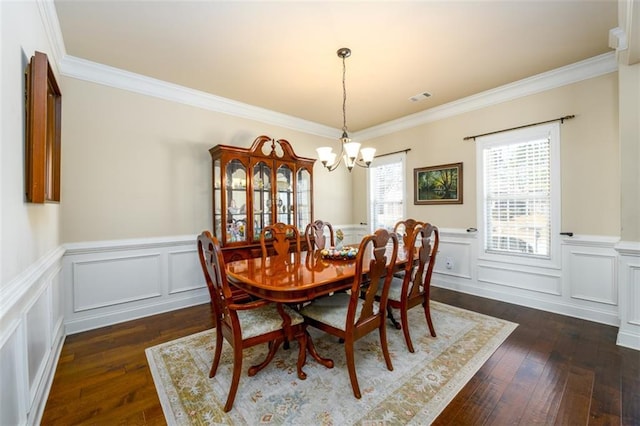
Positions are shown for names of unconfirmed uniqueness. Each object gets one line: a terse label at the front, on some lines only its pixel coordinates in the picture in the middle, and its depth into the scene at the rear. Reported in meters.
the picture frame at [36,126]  1.48
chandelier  2.61
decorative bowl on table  2.50
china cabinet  3.44
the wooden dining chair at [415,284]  2.26
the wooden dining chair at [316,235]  3.42
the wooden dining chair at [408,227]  3.42
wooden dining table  1.72
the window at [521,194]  3.19
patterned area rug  1.64
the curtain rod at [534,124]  3.05
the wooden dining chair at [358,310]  1.78
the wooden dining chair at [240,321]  1.69
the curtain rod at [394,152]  4.51
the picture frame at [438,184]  3.95
